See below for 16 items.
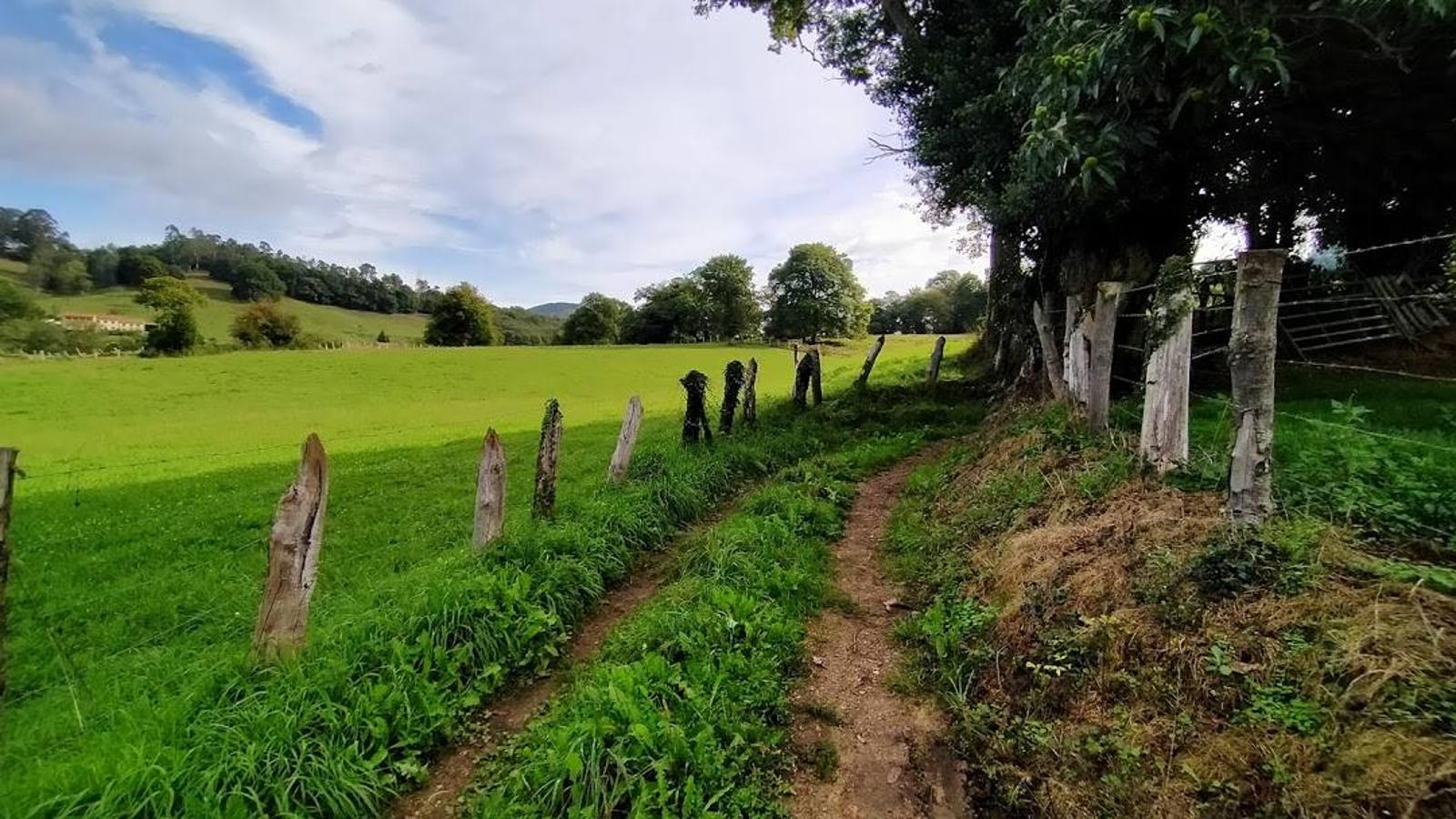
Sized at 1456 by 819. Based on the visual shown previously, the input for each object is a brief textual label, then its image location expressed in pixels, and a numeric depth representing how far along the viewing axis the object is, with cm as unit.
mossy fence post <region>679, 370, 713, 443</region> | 1033
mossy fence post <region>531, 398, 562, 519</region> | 713
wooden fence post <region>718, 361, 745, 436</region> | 1166
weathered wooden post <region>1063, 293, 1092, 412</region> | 821
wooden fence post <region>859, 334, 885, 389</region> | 1859
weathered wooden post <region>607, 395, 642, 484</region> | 869
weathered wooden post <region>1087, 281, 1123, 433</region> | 724
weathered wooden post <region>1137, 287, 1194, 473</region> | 534
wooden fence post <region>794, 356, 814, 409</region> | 1567
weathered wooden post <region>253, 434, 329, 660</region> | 423
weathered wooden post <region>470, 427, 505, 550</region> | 618
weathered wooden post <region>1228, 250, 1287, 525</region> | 391
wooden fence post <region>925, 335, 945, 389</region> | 1961
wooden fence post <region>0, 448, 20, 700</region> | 344
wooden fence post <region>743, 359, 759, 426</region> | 1246
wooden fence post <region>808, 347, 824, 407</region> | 1595
